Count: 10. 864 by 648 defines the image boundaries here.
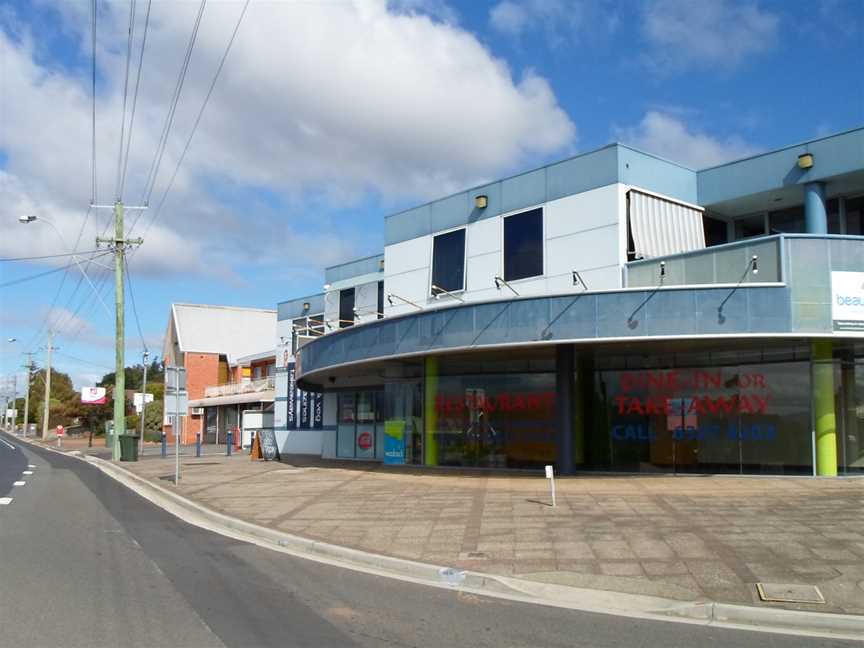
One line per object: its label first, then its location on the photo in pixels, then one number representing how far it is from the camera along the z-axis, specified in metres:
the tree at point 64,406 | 85.69
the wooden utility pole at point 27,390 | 86.14
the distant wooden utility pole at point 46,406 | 69.31
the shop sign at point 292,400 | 36.03
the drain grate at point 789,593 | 8.48
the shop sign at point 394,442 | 24.80
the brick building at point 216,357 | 54.66
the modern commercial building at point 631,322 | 17.17
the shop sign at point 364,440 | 29.16
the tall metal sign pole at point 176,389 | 21.97
